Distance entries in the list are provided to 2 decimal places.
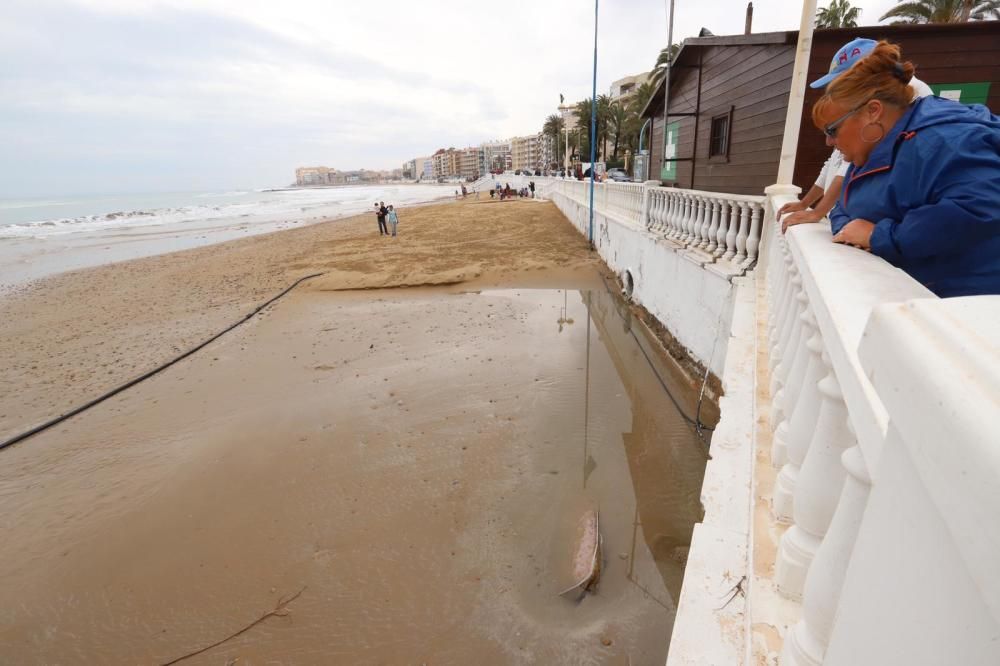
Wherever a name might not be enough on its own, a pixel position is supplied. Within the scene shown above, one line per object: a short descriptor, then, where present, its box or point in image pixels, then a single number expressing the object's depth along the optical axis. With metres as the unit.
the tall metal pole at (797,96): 4.29
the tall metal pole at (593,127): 11.98
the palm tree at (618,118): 48.28
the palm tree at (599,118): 49.52
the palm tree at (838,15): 27.16
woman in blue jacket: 1.44
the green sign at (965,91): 7.09
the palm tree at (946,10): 18.22
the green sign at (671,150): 12.84
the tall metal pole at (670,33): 8.86
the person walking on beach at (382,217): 20.61
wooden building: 7.05
